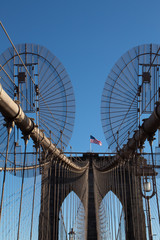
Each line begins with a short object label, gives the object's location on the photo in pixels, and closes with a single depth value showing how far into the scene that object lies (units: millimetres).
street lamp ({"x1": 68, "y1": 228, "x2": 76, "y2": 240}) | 22894
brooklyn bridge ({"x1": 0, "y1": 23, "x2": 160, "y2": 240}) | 13098
